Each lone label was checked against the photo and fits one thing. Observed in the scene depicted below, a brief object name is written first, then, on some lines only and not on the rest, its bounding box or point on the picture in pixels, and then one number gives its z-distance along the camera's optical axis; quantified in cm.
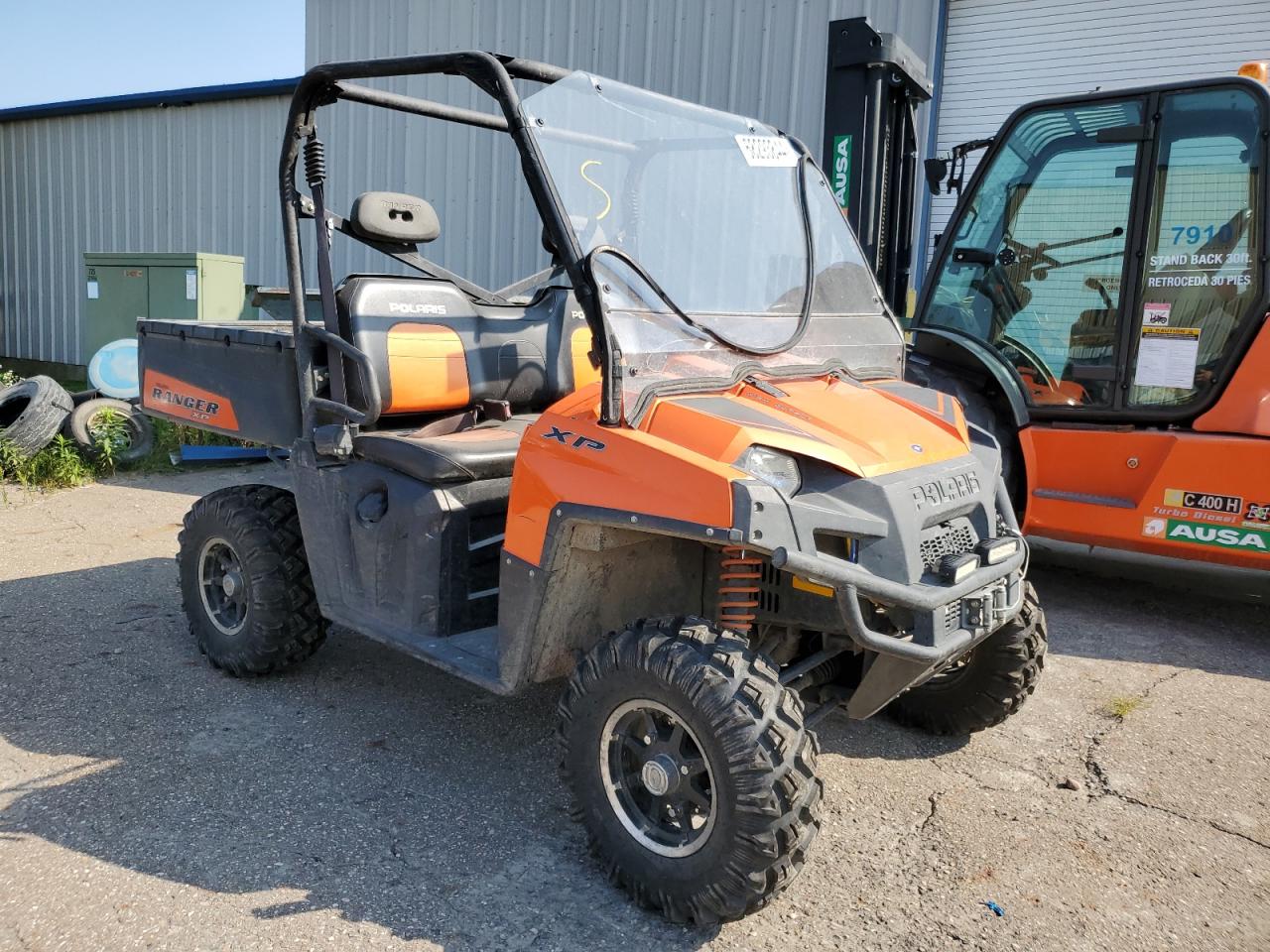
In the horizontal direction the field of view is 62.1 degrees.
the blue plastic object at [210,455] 821
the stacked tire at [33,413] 752
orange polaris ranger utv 254
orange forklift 481
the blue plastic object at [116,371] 843
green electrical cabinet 910
